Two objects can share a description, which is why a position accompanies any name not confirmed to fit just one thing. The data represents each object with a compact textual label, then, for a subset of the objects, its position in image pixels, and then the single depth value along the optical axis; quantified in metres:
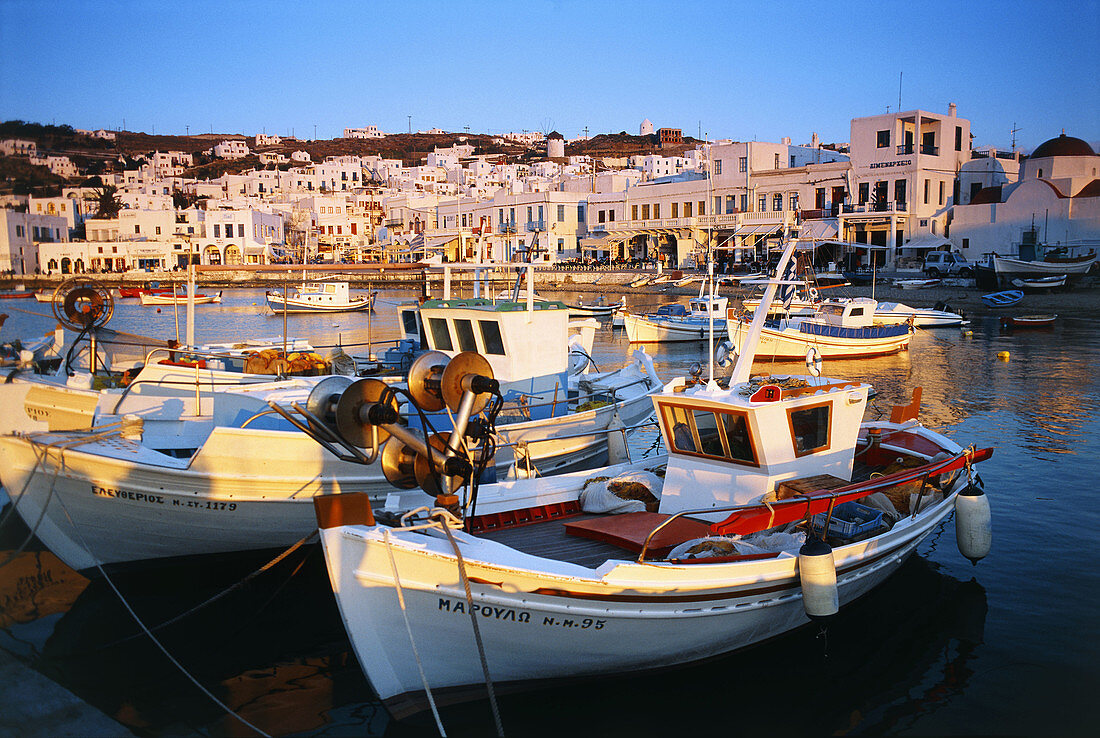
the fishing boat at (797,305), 35.28
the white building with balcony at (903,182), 51.50
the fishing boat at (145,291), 54.44
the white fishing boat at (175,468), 9.04
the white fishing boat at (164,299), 51.58
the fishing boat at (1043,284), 43.59
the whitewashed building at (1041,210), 46.88
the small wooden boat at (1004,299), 42.92
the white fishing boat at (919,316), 35.56
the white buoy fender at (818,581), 7.13
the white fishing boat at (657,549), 6.39
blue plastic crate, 8.34
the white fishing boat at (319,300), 53.16
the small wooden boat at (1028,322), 36.50
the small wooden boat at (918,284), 47.69
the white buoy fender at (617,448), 11.98
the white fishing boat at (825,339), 30.92
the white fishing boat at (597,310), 40.72
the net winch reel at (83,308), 11.59
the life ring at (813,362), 10.48
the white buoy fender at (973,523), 9.17
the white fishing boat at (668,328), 36.00
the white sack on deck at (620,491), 8.84
